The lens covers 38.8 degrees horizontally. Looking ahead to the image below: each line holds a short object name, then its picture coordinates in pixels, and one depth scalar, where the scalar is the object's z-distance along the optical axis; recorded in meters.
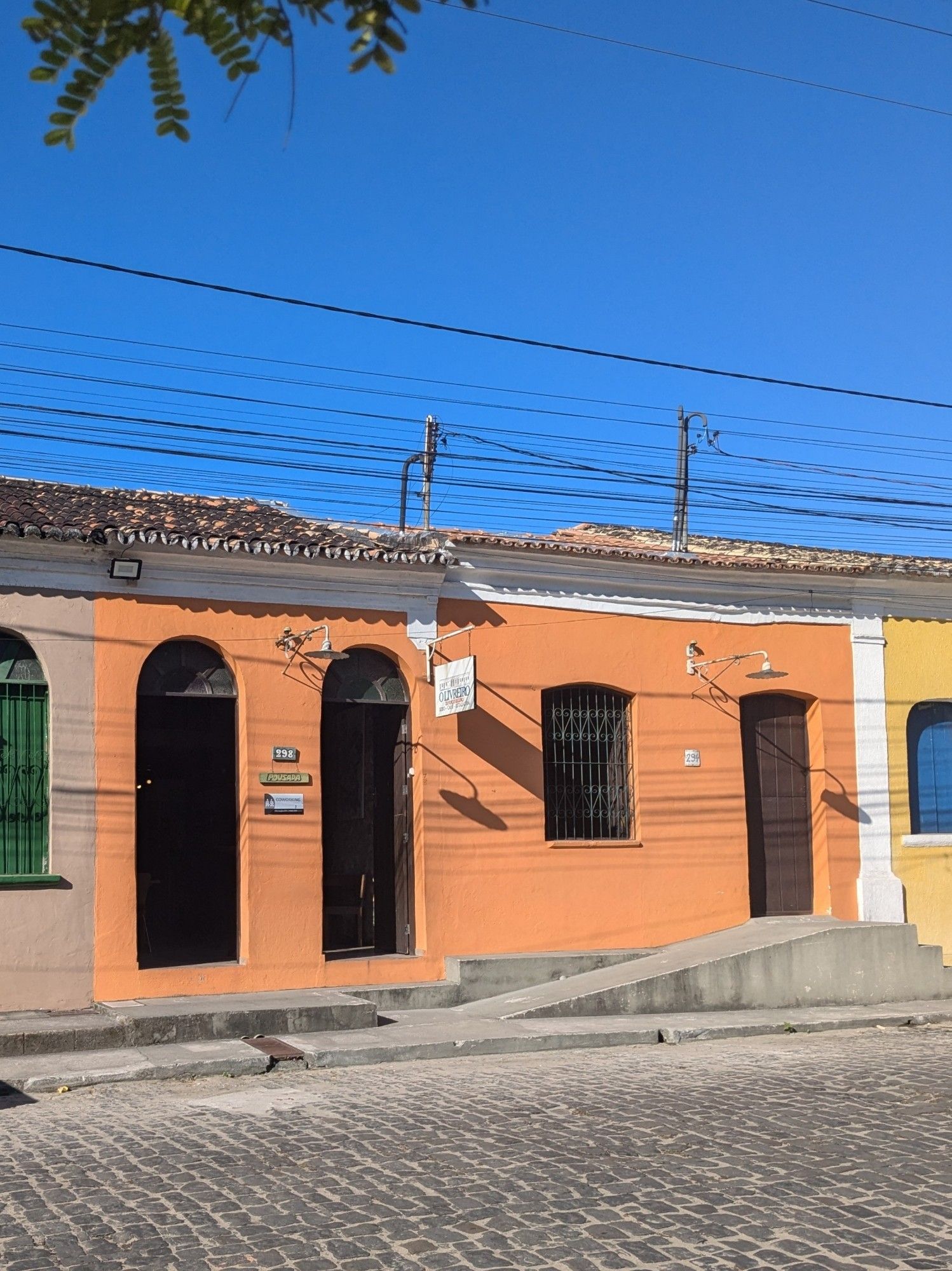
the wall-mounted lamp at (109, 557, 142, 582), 12.56
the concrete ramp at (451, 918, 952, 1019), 13.08
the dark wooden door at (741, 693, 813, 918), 16.11
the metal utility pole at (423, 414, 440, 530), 24.53
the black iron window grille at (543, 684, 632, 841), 14.95
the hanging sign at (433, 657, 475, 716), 13.31
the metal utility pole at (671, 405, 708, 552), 22.83
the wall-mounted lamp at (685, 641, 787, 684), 15.63
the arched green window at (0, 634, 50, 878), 12.21
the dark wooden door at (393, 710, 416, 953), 14.19
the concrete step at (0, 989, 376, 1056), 10.87
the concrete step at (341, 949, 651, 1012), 13.15
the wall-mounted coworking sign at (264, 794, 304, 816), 13.28
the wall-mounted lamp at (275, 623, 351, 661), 13.51
